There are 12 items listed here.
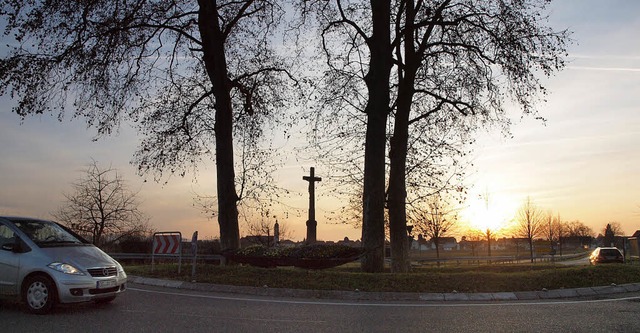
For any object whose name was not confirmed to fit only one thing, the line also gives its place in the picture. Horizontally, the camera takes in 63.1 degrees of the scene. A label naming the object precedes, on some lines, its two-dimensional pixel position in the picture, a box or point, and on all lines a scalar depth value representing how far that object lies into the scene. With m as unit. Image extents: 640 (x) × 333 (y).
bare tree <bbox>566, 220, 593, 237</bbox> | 113.04
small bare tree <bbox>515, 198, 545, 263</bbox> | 57.49
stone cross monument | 29.12
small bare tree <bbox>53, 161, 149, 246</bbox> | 32.41
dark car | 29.30
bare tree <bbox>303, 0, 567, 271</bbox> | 16.12
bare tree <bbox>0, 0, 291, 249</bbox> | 16.36
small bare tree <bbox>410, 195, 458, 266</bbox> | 21.88
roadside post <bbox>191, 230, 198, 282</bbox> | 12.59
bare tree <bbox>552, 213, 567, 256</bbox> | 73.79
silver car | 7.99
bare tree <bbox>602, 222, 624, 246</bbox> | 95.28
